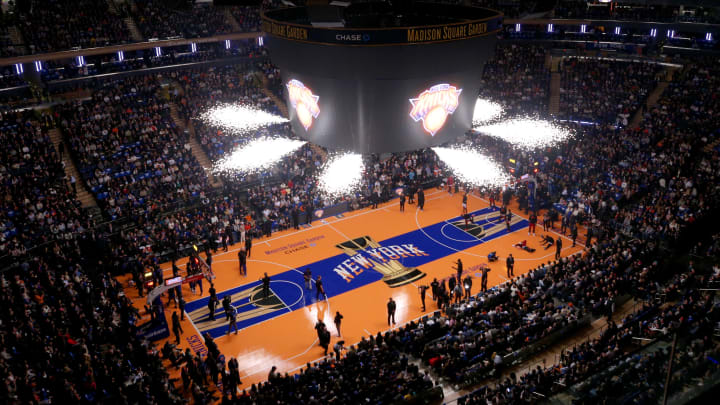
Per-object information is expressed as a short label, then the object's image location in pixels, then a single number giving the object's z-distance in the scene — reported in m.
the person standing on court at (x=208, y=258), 24.64
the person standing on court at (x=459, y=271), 22.56
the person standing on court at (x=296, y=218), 28.81
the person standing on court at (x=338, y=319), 20.25
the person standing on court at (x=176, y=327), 20.05
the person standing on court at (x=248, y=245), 26.06
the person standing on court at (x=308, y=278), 23.20
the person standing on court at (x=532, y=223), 27.18
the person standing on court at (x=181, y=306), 21.61
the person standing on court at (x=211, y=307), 21.61
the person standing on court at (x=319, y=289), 22.53
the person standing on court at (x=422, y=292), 22.17
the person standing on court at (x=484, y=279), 22.27
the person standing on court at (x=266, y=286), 23.05
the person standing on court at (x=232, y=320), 20.89
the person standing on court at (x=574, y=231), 26.23
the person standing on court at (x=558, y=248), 24.43
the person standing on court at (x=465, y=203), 29.30
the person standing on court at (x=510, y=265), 23.52
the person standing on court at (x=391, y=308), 20.83
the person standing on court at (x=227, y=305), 20.86
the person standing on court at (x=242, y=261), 24.45
